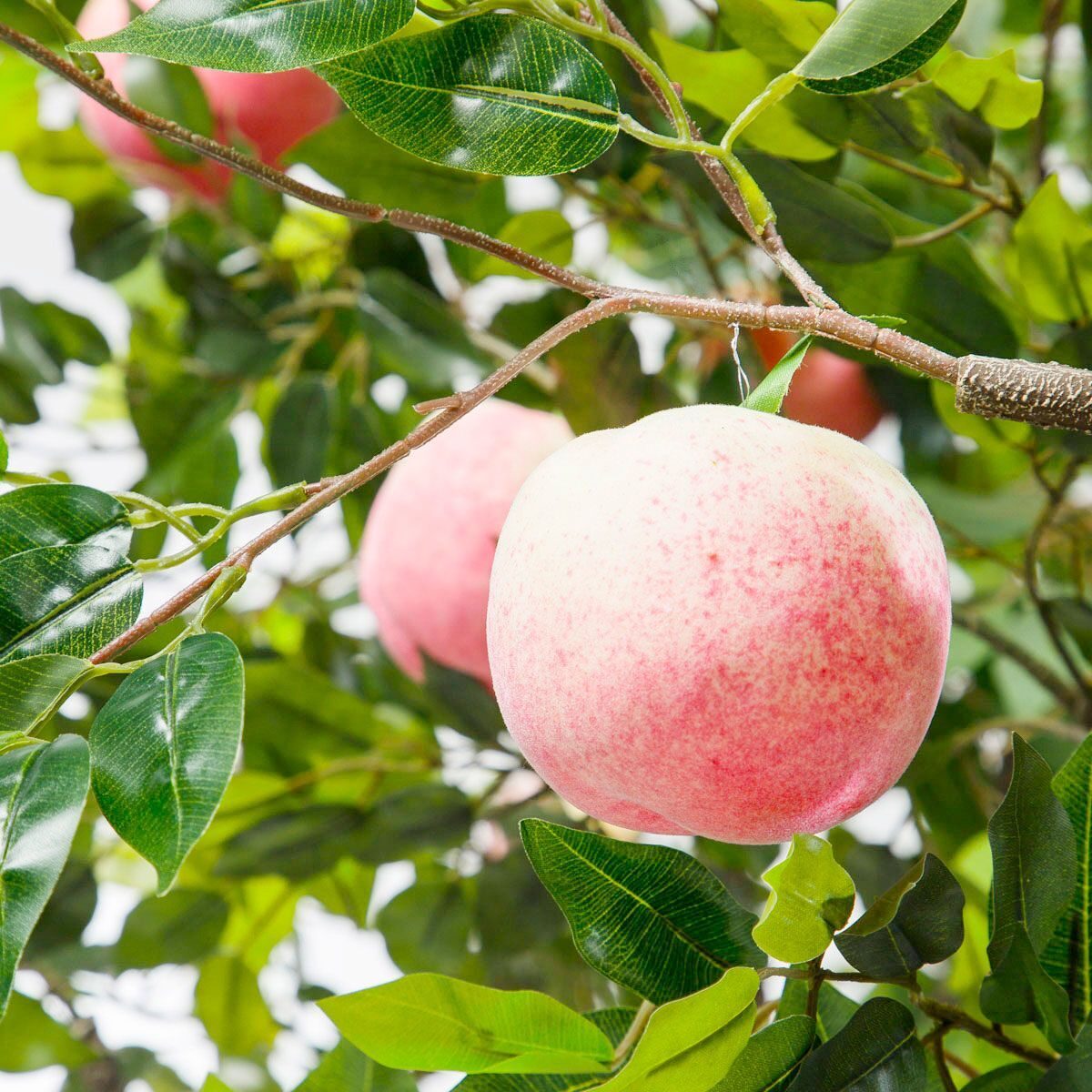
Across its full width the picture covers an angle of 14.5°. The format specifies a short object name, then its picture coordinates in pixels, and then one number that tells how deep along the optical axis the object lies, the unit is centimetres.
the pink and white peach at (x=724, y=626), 73
